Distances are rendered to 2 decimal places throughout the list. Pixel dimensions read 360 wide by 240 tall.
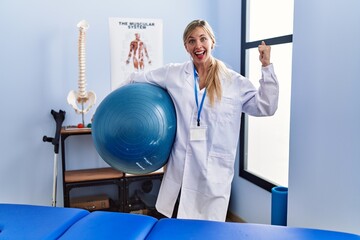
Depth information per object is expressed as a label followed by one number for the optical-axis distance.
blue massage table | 1.19
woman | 1.79
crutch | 2.77
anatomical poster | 3.11
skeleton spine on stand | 2.78
